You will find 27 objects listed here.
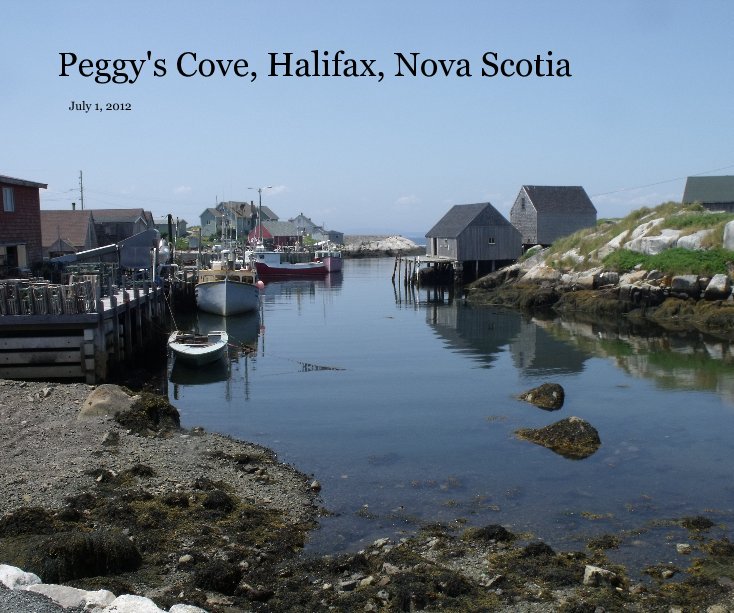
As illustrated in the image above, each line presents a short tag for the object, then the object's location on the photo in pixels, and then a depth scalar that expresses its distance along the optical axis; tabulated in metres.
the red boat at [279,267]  81.25
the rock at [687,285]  42.28
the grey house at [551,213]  72.62
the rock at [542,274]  54.19
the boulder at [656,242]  47.34
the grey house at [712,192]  66.06
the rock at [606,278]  48.25
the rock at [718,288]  40.78
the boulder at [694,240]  45.31
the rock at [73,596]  7.43
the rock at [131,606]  7.34
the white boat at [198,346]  27.22
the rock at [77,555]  9.49
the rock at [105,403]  17.14
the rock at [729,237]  43.81
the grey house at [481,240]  67.94
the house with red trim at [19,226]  29.36
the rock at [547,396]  22.19
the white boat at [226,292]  45.22
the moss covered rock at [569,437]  17.47
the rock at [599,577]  10.41
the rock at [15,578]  7.80
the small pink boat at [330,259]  85.88
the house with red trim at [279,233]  119.38
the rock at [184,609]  7.59
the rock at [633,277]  45.88
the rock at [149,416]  16.88
